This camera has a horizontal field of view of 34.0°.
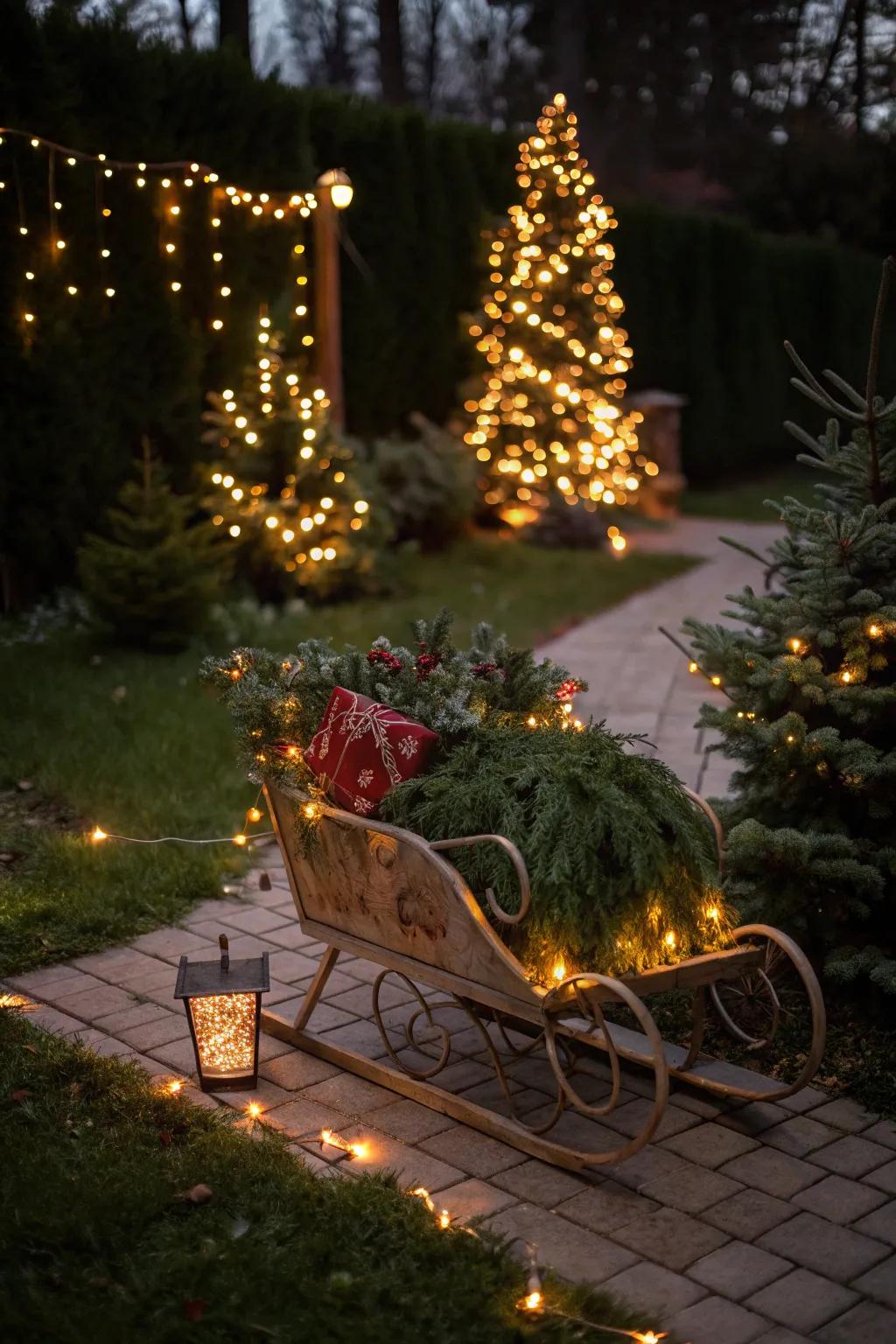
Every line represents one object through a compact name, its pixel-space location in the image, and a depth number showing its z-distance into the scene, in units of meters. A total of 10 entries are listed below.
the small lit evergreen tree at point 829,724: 4.26
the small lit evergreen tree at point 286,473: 9.41
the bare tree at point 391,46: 21.91
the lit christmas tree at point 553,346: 12.25
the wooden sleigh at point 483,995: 3.46
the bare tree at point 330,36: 26.91
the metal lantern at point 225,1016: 3.81
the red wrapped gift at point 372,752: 3.90
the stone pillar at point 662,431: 15.26
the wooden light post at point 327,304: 10.30
